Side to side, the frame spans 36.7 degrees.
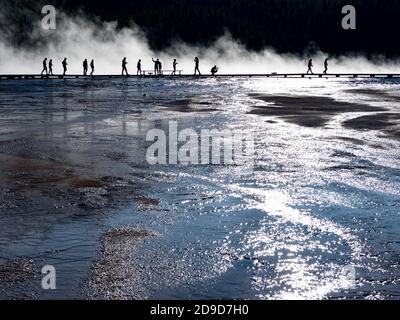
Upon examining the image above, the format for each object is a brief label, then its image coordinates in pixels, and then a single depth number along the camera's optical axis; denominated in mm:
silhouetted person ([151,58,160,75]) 54150
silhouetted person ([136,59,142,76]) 53103
